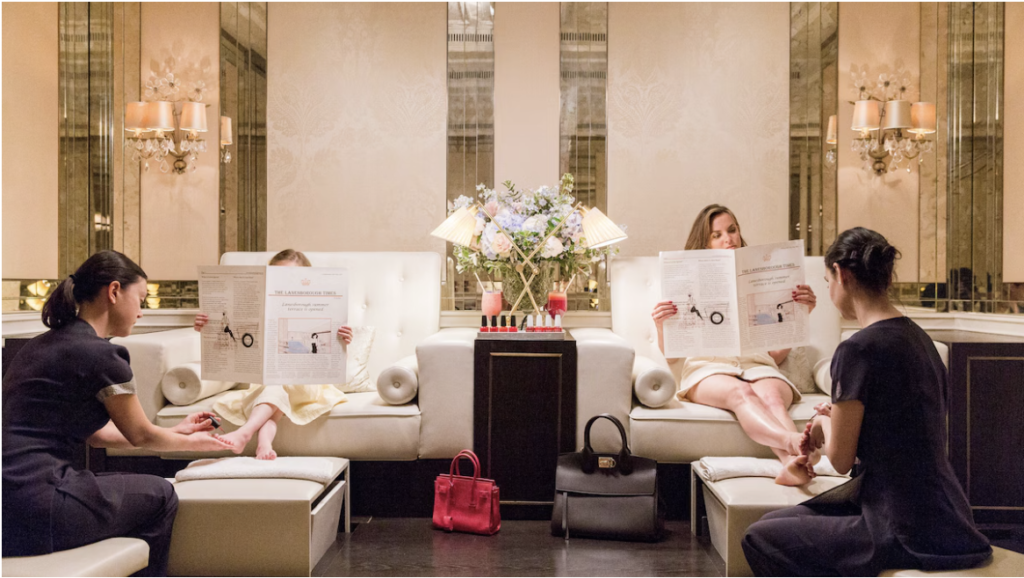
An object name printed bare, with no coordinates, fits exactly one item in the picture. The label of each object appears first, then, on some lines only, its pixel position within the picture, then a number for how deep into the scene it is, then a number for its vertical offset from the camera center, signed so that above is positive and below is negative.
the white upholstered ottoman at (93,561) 1.56 -0.67
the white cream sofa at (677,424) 2.71 -0.56
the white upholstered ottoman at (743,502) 2.09 -0.68
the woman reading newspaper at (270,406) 2.61 -0.49
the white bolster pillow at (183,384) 2.78 -0.41
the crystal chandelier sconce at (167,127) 3.78 +0.88
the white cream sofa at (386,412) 2.75 -0.52
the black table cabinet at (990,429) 2.78 -0.59
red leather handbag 2.62 -0.85
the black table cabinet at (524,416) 2.80 -0.55
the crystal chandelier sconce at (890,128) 3.64 +0.84
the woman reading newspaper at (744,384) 2.51 -0.41
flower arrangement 3.06 +0.21
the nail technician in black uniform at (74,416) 1.68 -0.34
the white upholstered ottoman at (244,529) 2.12 -0.77
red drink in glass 3.09 -0.09
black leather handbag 2.50 -0.79
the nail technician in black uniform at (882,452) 1.53 -0.39
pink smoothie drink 3.08 -0.09
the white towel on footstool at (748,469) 2.29 -0.63
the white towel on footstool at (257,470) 2.29 -0.63
